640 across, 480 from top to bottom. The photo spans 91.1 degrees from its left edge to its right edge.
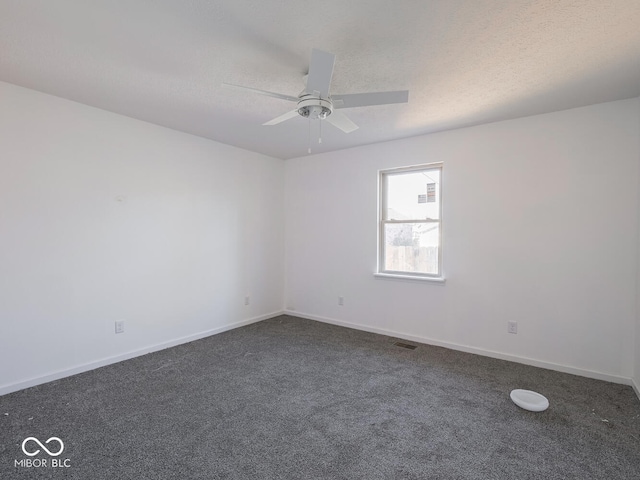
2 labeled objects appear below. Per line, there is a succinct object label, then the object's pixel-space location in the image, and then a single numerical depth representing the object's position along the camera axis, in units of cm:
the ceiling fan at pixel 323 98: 183
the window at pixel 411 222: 383
